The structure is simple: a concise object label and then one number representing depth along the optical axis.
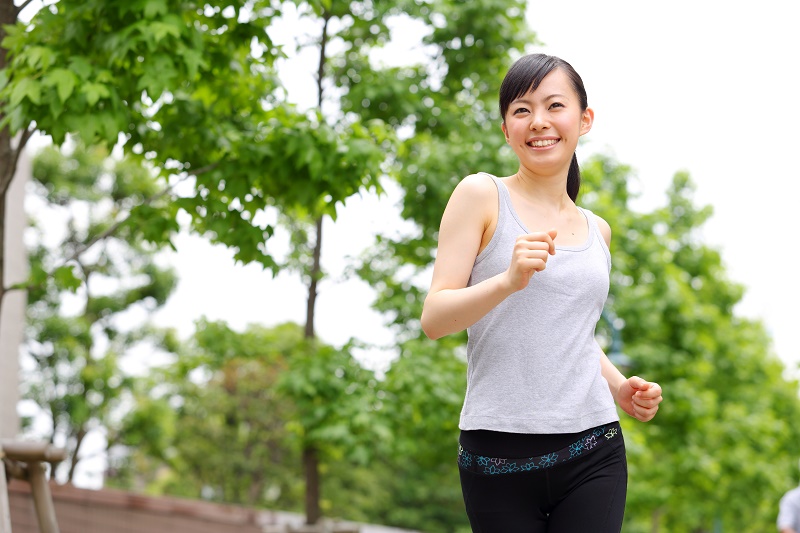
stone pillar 12.03
